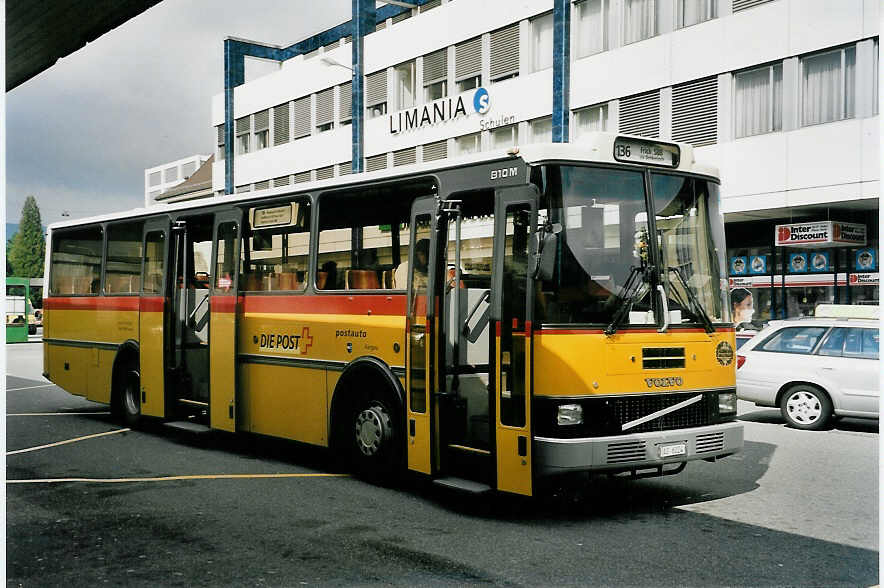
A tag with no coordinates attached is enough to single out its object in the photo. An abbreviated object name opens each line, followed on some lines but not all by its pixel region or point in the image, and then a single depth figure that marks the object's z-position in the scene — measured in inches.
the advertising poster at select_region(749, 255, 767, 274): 1017.5
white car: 512.1
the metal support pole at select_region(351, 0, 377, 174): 1473.9
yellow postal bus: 296.0
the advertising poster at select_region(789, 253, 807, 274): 975.6
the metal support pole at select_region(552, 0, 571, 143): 1123.9
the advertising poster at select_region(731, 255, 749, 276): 1036.5
